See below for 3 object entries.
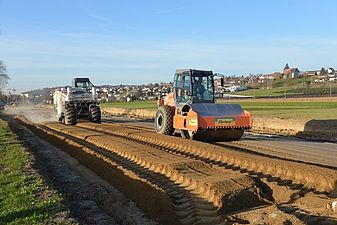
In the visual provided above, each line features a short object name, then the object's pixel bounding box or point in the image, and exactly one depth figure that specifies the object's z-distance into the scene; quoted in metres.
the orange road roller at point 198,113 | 17.12
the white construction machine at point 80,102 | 30.58
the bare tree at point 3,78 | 92.44
